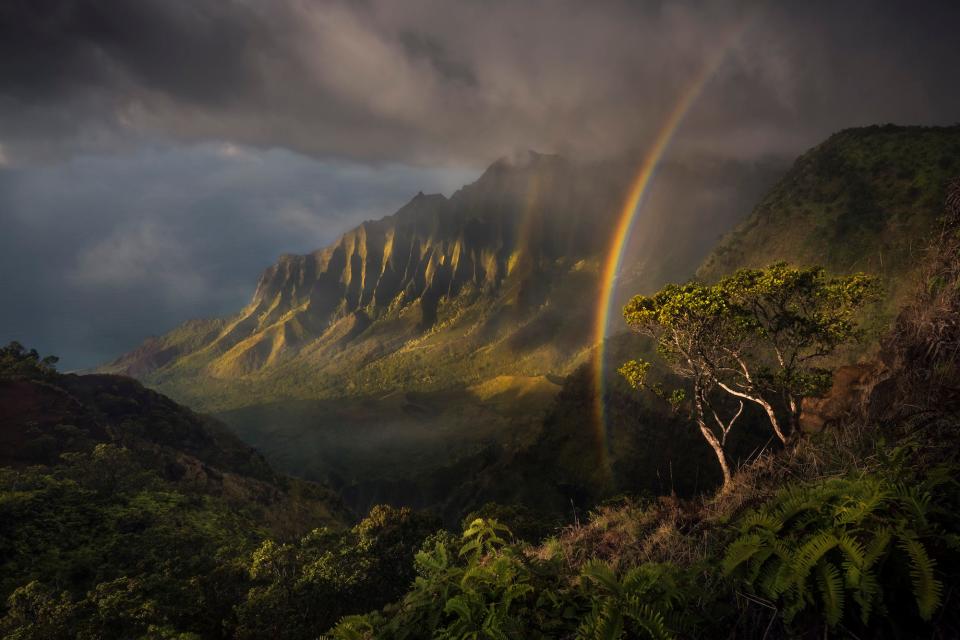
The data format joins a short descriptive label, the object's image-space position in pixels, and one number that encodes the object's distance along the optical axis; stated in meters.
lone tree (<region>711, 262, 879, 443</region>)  19.59
